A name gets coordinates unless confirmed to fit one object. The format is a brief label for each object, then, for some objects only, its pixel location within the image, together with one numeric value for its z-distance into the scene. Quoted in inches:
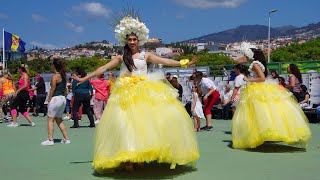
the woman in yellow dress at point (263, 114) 326.0
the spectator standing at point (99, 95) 641.6
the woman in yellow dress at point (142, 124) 229.5
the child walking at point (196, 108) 504.2
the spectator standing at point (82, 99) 579.5
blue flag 1571.1
